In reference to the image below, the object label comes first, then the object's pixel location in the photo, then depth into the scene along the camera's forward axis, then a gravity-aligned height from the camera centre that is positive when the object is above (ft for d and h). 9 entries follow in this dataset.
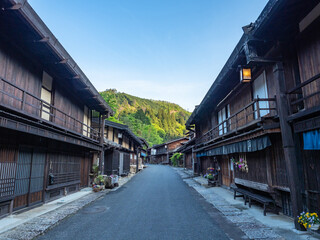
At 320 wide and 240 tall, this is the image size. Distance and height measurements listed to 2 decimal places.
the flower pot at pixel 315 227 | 17.61 -6.13
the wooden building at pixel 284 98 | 19.30 +6.21
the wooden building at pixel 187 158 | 111.85 -1.55
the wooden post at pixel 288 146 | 19.75 +0.87
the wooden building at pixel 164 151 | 200.79 +5.45
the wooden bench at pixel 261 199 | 25.32 -5.69
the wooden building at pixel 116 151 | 68.13 +2.00
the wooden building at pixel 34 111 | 22.09 +6.37
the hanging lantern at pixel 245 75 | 25.80 +10.01
